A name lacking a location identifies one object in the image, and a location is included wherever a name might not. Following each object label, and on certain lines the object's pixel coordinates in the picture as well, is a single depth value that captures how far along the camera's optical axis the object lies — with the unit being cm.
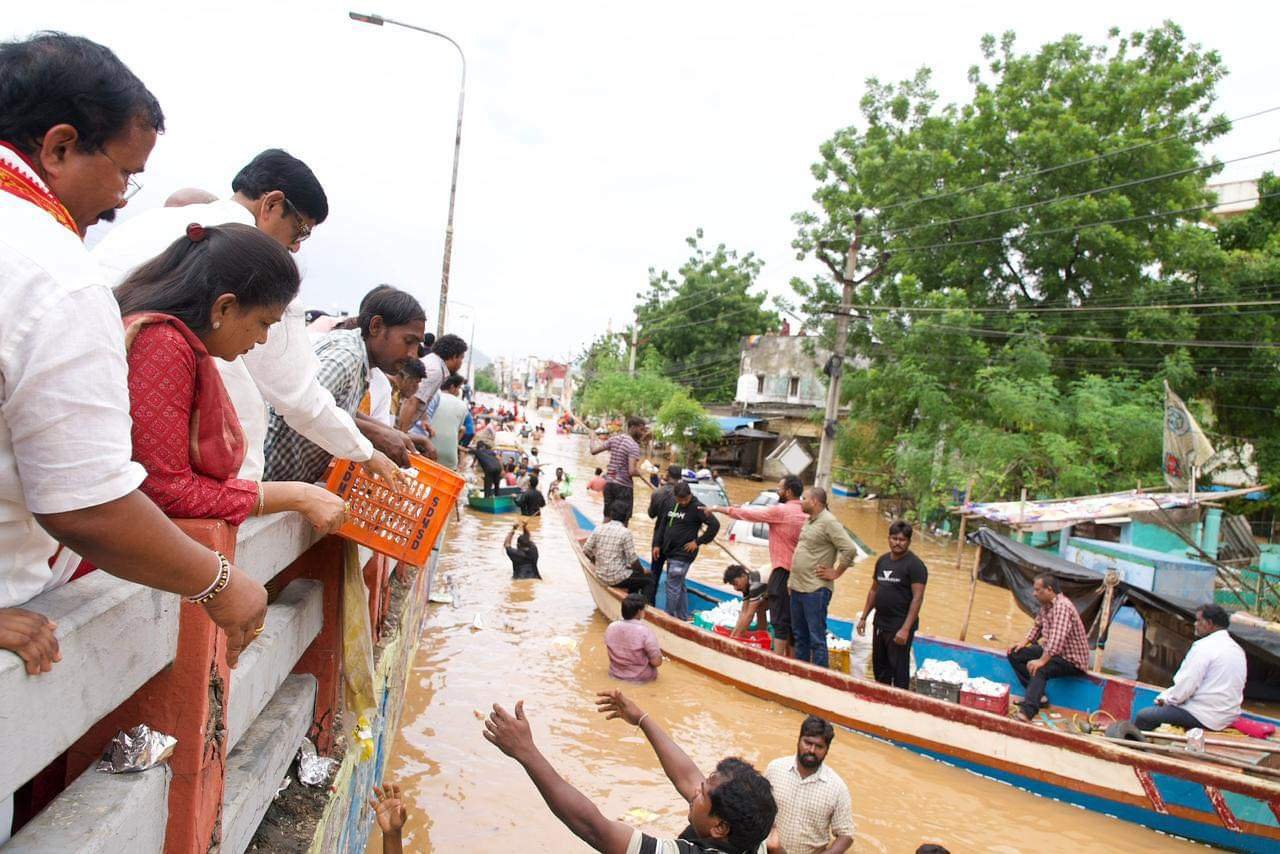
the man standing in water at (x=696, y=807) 298
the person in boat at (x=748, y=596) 1020
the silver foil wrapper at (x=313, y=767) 290
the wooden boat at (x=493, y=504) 2116
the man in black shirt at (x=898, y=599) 827
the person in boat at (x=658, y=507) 1112
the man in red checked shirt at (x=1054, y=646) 851
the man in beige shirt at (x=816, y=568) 872
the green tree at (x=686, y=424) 3750
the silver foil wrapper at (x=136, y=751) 150
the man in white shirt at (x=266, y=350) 234
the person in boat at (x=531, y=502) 1916
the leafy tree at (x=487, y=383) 14788
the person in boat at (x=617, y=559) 1094
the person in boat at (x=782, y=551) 959
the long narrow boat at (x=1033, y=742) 648
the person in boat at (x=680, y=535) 1100
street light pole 2115
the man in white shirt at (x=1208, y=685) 734
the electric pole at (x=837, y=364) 2092
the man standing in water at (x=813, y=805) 493
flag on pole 1378
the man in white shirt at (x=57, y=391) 111
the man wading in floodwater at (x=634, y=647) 918
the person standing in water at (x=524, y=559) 1366
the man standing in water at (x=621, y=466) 1254
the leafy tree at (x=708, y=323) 4978
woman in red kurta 154
